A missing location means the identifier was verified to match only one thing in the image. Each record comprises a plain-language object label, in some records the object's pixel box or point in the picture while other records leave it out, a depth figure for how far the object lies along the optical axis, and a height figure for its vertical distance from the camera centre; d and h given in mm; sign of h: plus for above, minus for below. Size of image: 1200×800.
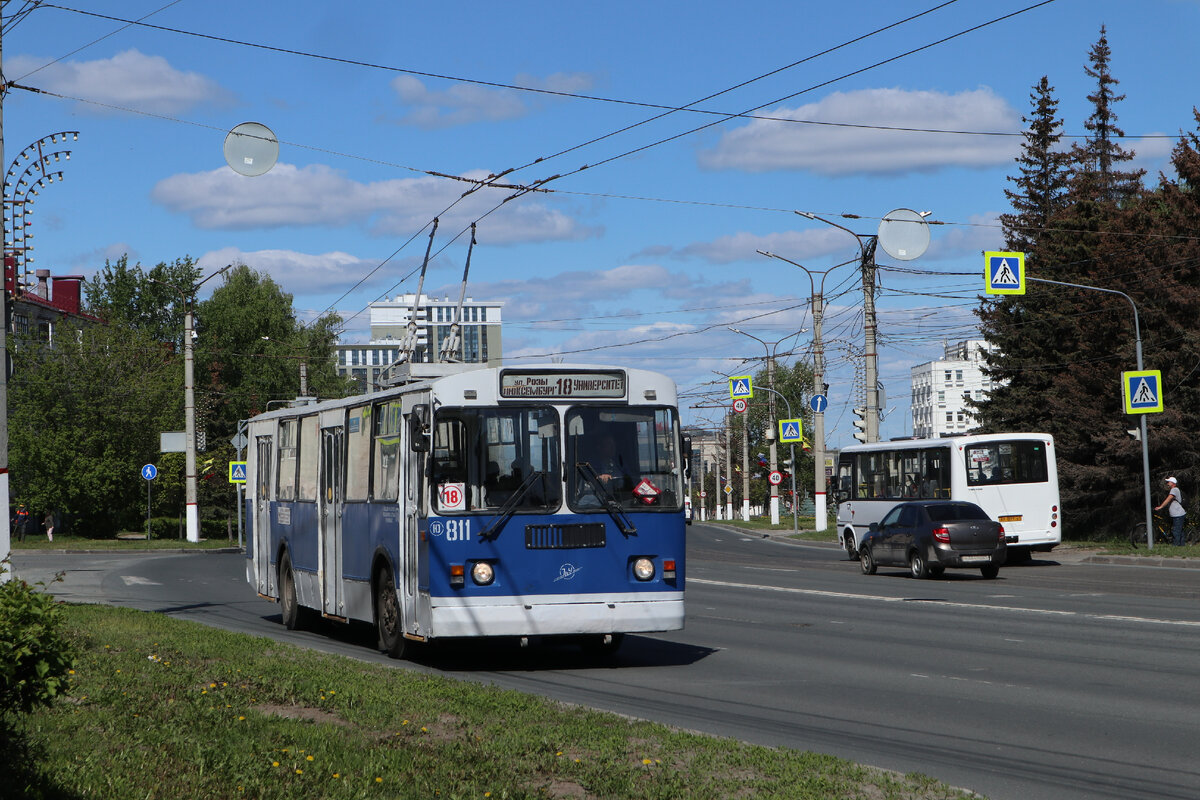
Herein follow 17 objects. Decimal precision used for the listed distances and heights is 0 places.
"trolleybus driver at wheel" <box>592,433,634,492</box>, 14016 +167
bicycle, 38969 -1650
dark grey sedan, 28344 -1210
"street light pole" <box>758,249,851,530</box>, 48438 +3543
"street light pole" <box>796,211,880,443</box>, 40500 +4063
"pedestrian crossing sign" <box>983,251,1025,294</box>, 32406 +4430
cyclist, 34875 -870
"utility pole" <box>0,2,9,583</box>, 17891 +819
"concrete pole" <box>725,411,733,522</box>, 107856 +2750
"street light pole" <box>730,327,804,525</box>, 64750 +1832
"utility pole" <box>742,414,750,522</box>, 81875 +262
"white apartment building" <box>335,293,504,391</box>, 165200 +20753
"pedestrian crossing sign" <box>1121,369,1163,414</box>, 33119 +1816
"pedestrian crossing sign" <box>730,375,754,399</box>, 60375 +3877
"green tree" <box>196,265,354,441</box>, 84688 +8234
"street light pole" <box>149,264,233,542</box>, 49500 +1974
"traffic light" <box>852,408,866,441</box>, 42906 +1475
